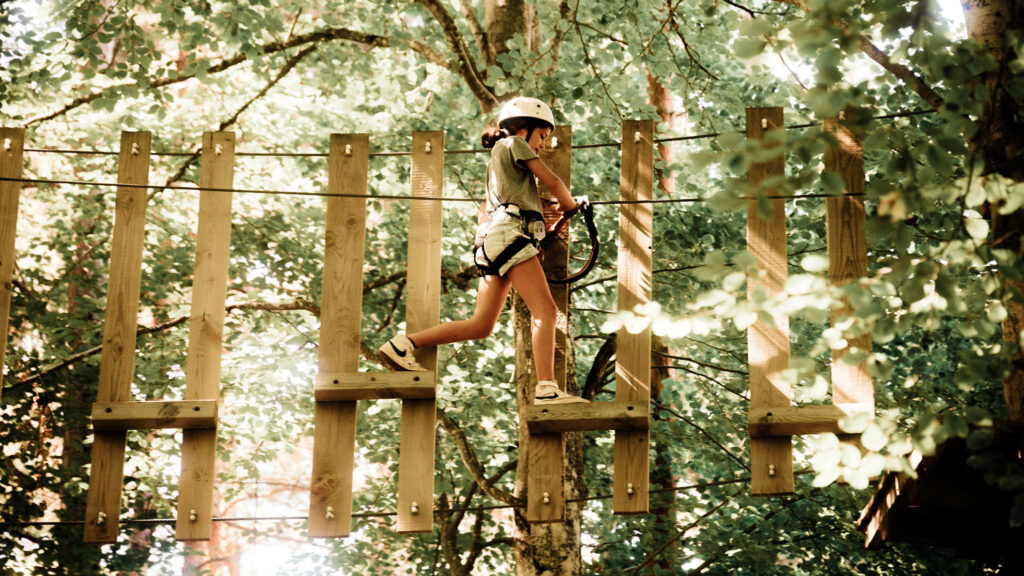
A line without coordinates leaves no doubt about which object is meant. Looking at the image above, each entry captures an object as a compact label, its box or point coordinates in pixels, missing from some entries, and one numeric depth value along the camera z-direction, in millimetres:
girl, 10023
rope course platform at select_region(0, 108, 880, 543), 9641
